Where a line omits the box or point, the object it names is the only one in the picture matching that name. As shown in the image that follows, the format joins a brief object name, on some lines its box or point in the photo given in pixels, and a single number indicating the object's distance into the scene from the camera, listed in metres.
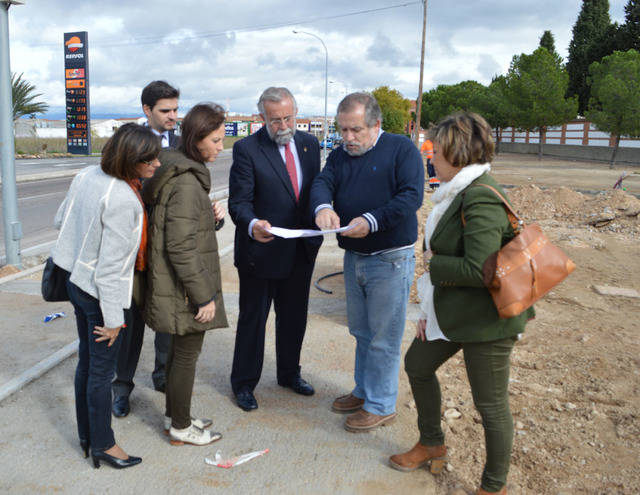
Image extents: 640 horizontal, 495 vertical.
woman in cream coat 2.52
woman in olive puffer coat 2.70
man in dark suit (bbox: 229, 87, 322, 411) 3.44
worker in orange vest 16.99
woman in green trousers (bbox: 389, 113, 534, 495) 2.31
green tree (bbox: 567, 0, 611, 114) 53.66
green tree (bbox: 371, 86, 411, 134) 65.94
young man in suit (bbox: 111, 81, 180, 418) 3.49
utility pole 36.50
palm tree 41.08
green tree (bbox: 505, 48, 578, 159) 40.16
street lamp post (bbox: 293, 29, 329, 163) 47.96
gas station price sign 30.62
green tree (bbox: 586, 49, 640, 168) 30.97
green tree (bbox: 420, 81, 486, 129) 65.62
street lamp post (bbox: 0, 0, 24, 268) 6.64
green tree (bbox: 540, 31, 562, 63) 68.00
